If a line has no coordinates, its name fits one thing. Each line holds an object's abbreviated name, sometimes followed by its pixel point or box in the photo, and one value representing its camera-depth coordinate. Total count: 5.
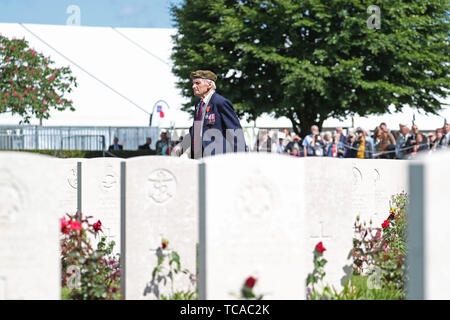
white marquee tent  32.16
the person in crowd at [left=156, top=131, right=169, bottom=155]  26.19
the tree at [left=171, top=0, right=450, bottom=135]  25.45
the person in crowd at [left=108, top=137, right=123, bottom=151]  30.73
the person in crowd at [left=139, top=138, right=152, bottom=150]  30.47
